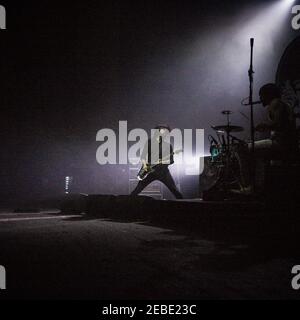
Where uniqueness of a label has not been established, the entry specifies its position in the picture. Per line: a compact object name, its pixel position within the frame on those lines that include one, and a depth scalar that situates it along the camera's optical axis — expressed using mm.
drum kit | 4915
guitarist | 7461
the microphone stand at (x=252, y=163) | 4074
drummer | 3938
